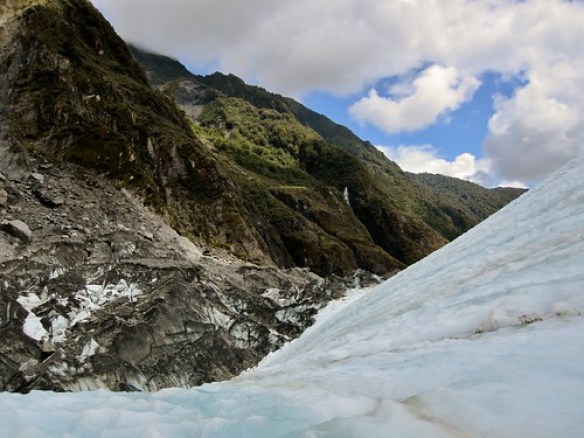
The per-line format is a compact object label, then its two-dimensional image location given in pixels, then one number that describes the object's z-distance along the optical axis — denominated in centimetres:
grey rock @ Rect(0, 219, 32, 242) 2662
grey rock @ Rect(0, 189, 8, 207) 2892
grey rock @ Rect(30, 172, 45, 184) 3444
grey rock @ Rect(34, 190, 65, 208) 3247
